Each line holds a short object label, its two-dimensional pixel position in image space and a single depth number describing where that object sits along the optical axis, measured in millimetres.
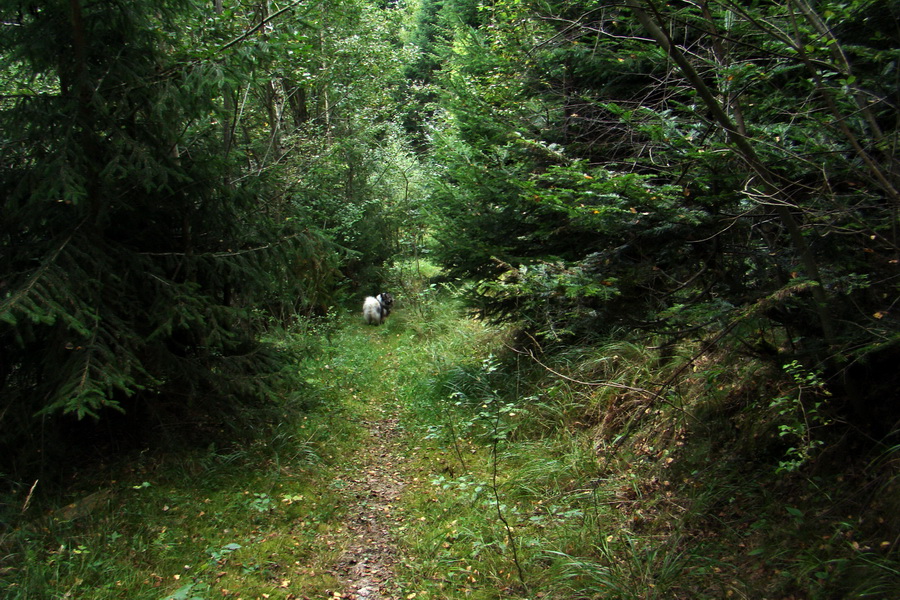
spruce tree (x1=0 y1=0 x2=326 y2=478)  3902
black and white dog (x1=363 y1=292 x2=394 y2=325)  13133
